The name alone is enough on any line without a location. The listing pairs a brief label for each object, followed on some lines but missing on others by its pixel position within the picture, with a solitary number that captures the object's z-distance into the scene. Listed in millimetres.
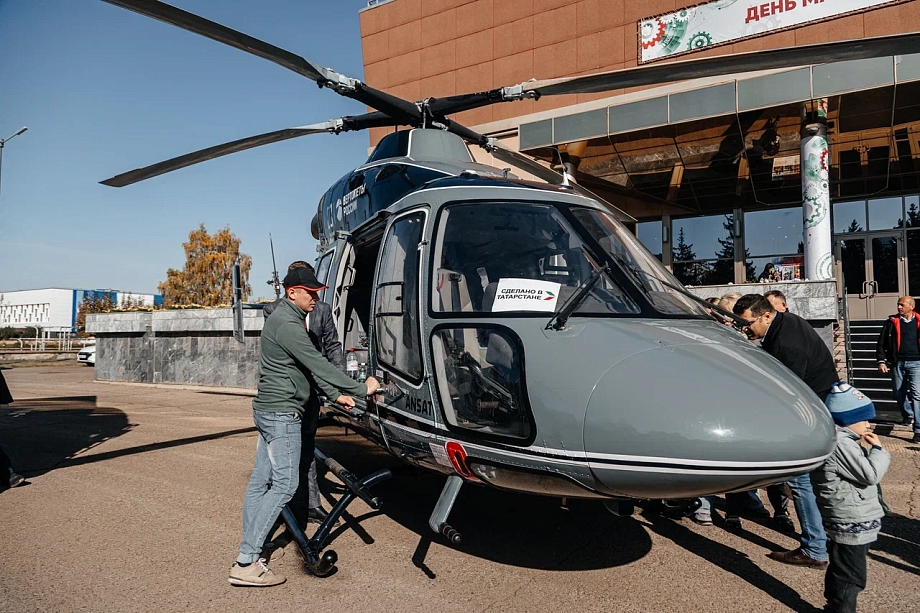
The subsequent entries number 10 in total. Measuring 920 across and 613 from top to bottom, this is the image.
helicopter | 2707
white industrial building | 98625
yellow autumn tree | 41594
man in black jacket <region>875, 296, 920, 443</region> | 8211
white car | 26478
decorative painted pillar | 12828
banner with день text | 14383
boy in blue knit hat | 3115
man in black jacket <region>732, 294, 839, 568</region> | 4047
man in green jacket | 3807
